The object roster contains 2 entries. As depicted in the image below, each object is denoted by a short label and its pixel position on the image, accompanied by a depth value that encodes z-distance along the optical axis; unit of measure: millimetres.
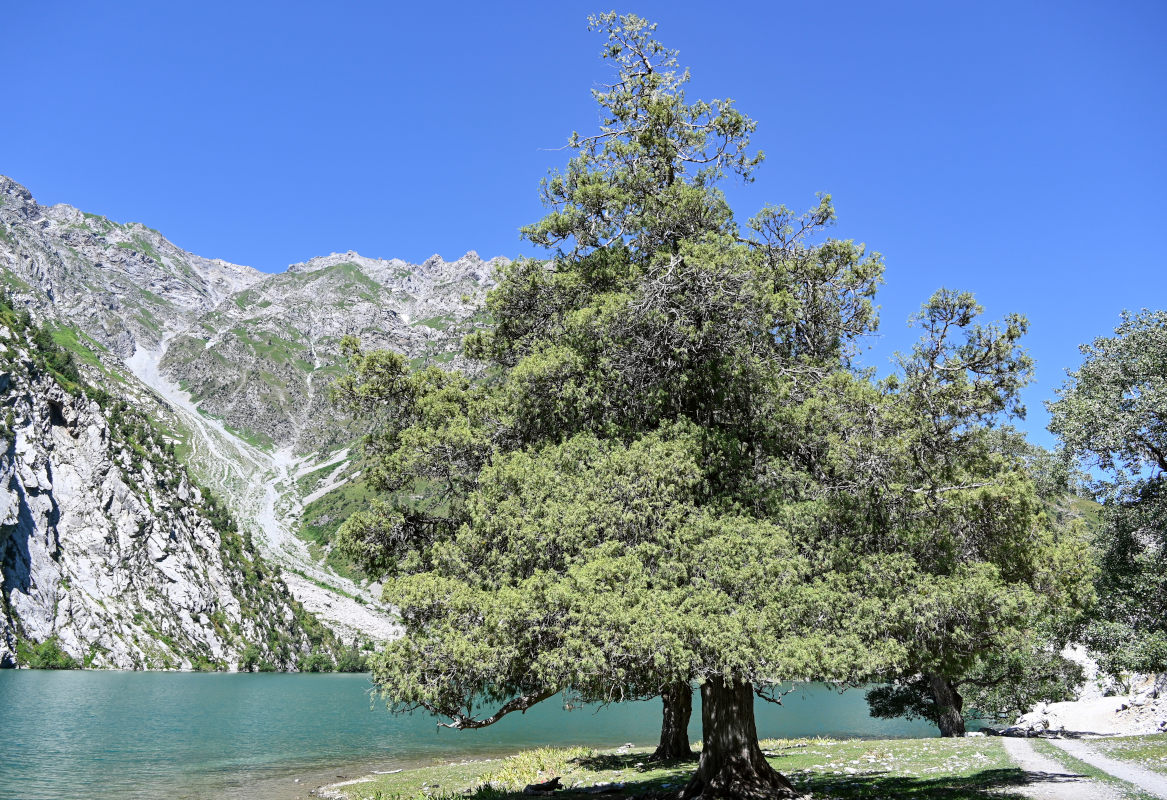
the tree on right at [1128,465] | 21844
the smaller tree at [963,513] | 14219
